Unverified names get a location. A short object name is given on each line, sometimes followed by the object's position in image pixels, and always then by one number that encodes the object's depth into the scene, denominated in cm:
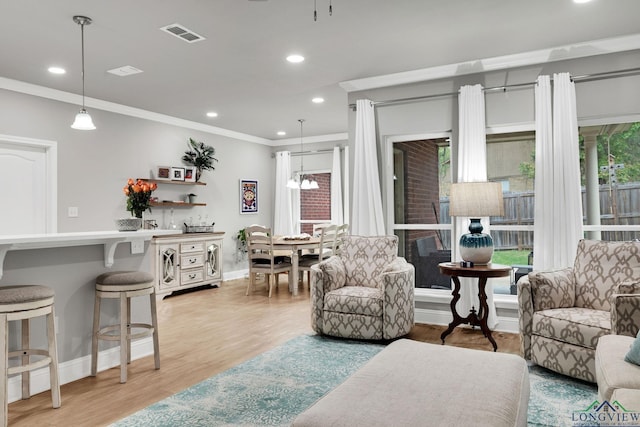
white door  484
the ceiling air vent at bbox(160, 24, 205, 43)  350
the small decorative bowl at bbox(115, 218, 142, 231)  337
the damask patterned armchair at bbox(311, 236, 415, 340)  380
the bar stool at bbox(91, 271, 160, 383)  306
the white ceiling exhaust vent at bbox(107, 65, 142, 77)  444
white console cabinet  607
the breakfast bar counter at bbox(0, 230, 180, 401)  279
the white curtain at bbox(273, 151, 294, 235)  848
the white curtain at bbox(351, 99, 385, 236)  486
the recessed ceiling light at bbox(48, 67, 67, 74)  441
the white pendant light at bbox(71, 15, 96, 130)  361
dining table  630
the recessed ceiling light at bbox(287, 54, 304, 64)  417
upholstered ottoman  152
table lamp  372
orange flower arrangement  344
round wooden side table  362
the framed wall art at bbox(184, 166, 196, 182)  683
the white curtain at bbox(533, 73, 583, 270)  395
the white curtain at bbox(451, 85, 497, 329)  433
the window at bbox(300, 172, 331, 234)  847
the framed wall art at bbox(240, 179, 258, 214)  814
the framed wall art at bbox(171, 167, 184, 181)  663
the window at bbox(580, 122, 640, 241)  399
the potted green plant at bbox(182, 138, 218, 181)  702
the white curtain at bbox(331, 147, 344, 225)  806
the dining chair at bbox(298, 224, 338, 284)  643
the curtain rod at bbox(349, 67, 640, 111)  389
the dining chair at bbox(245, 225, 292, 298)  620
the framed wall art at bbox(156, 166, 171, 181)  647
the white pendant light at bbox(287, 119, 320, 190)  744
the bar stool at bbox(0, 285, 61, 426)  242
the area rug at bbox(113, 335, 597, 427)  244
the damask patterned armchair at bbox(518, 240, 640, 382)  285
